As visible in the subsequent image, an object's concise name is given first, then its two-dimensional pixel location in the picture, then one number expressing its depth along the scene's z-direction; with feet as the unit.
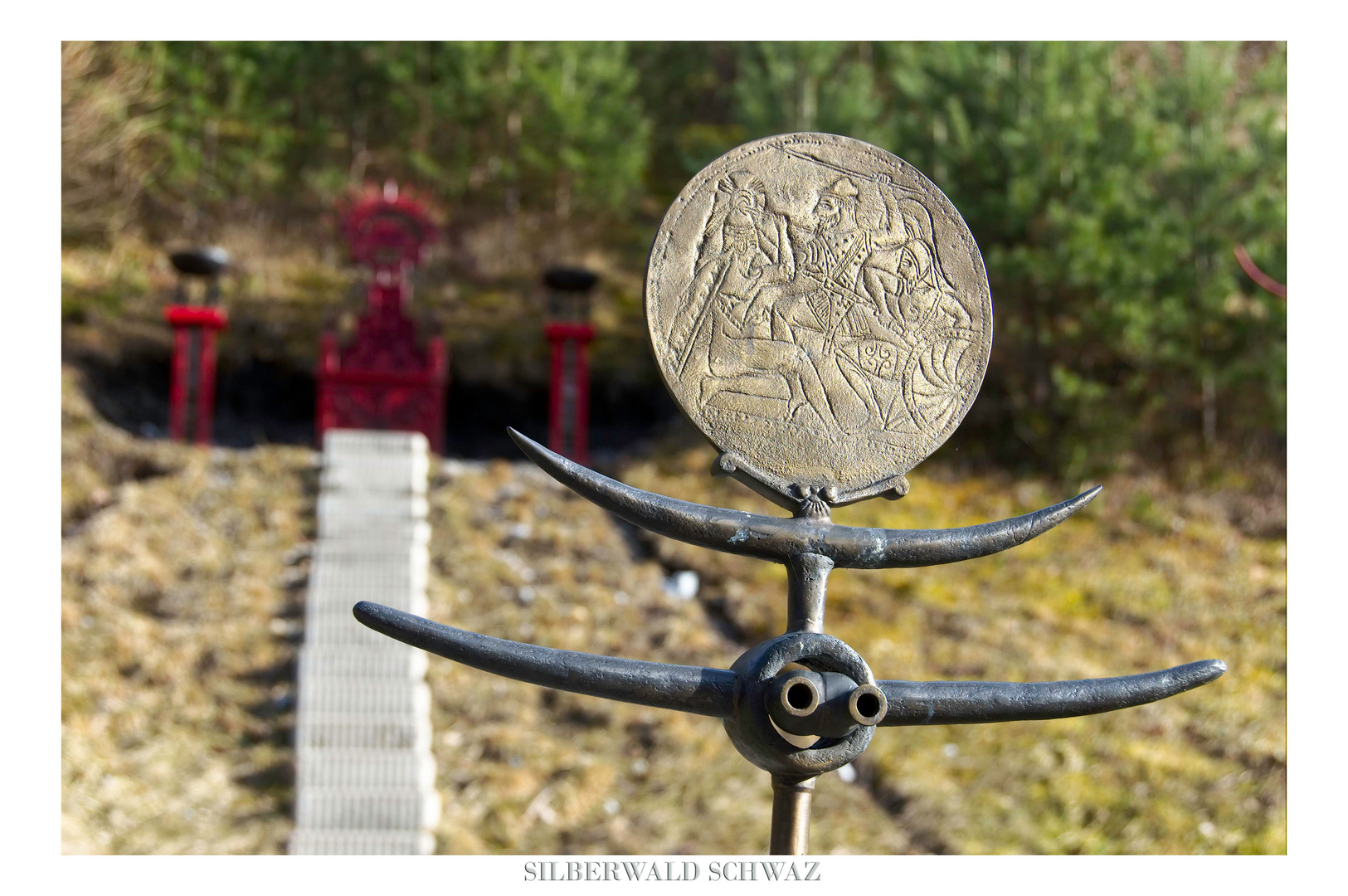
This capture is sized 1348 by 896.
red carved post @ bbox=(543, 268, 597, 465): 31.27
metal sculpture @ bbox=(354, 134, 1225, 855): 6.72
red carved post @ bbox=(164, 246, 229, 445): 30.68
